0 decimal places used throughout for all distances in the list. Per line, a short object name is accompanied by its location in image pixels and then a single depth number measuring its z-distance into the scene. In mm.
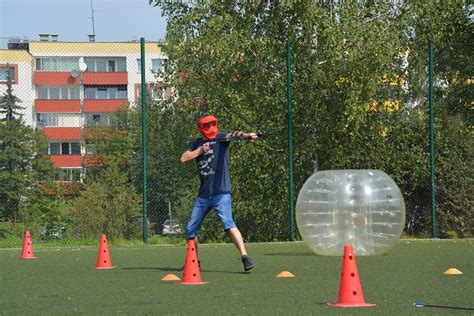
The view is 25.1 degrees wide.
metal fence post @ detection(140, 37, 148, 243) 20031
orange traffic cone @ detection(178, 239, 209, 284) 10570
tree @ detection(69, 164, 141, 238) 20844
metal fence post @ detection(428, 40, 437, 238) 20906
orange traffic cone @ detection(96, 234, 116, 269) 13336
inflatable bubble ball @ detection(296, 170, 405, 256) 13641
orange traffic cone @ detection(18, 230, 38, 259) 15750
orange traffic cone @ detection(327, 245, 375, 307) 8266
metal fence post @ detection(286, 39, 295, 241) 20562
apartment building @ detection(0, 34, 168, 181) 81250
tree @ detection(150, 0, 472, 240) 22672
